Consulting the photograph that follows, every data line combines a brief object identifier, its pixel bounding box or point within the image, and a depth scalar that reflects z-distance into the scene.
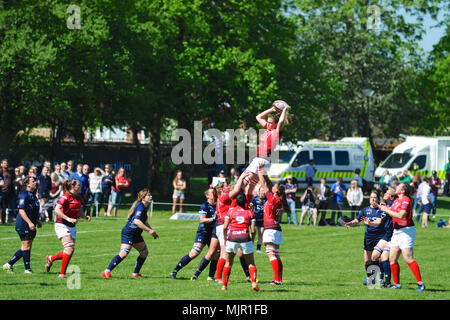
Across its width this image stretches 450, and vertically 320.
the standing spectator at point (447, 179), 44.06
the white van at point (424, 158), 45.69
